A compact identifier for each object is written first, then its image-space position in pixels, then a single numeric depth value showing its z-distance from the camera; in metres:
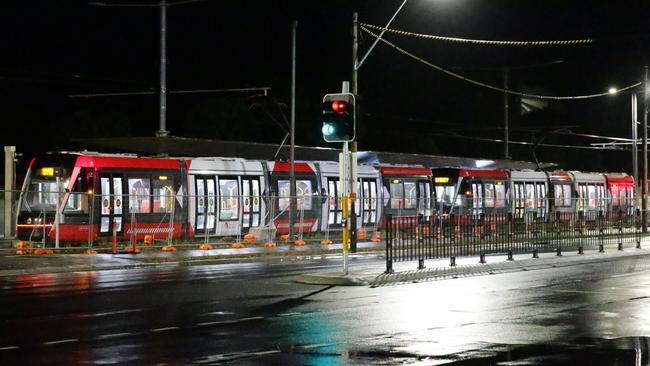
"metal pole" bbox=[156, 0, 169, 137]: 33.94
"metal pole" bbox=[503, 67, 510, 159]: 53.31
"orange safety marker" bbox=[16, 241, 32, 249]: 31.22
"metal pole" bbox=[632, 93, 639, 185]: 48.91
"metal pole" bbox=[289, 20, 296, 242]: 37.30
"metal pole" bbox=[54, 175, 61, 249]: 31.32
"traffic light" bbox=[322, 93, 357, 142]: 21.33
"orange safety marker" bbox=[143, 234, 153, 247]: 34.19
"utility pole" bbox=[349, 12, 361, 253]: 24.62
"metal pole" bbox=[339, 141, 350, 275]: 21.64
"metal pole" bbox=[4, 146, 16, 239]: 35.50
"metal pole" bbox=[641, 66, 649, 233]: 45.45
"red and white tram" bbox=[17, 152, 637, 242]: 33.41
